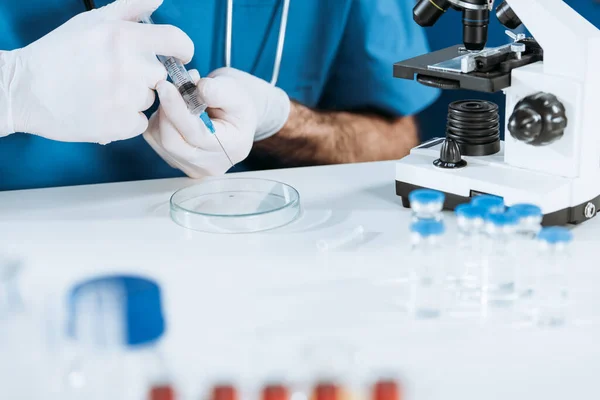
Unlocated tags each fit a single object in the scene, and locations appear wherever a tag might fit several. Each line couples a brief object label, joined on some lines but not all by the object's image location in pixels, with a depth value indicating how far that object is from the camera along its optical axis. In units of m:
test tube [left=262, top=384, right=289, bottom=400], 0.87
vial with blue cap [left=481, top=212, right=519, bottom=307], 0.97
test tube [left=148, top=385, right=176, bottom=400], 0.87
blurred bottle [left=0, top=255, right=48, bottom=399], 0.90
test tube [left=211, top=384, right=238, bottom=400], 0.87
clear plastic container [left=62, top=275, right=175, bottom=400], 0.90
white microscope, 1.05
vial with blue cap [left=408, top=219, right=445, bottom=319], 0.97
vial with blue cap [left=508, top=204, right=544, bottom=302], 0.98
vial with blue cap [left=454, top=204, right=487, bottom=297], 0.98
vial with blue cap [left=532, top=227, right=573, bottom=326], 0.95
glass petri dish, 1.09
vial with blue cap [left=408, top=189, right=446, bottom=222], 1.00
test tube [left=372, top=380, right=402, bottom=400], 0.87
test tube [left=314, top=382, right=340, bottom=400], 0.87
